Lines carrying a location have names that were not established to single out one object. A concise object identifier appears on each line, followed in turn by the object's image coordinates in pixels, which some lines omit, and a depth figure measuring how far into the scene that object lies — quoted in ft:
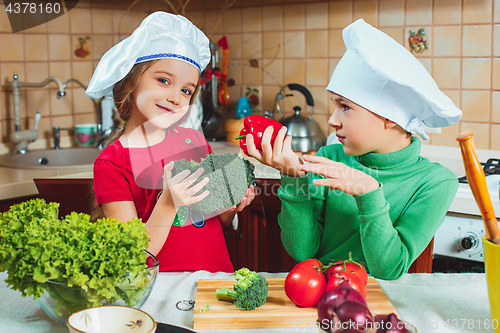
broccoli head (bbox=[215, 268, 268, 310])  2.26
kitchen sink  6.02
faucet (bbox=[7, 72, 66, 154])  6.12
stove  4.53
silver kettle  6.09
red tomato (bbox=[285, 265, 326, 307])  2.28
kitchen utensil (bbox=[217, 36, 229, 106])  7.07
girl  3.22
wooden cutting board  2.19
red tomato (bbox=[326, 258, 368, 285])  2.33
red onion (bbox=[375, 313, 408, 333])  1.62
